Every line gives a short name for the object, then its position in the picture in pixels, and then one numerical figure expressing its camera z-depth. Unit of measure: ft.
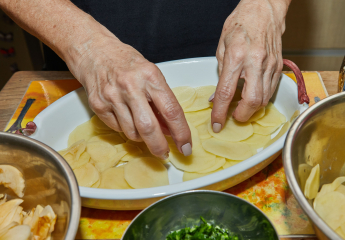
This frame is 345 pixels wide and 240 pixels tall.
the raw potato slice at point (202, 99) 2.37
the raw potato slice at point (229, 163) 2.09
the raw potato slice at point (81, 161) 2.11
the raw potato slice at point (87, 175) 2.02
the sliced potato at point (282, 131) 2.15
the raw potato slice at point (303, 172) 1.76
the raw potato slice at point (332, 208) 1.74
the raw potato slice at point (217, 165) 2.06
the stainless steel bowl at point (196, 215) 1.77
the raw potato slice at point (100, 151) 2.17
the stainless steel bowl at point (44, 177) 1.70
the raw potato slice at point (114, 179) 2.03
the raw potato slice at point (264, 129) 2.23
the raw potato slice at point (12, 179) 1.86
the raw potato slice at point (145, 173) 2.02
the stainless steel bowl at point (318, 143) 1.67
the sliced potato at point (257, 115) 2.25
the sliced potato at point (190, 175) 2.05
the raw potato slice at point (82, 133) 2.30
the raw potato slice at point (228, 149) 2.10
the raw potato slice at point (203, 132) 2.22
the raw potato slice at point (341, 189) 1.84
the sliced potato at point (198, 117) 2.31
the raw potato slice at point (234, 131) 2.19
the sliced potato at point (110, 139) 2.25
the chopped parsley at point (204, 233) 1.80
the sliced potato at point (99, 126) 2.31
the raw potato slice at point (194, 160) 2.08
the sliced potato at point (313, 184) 1.78
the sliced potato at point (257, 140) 2.19
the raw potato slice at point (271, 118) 2.25
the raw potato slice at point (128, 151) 2.16
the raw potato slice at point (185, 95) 2.39
